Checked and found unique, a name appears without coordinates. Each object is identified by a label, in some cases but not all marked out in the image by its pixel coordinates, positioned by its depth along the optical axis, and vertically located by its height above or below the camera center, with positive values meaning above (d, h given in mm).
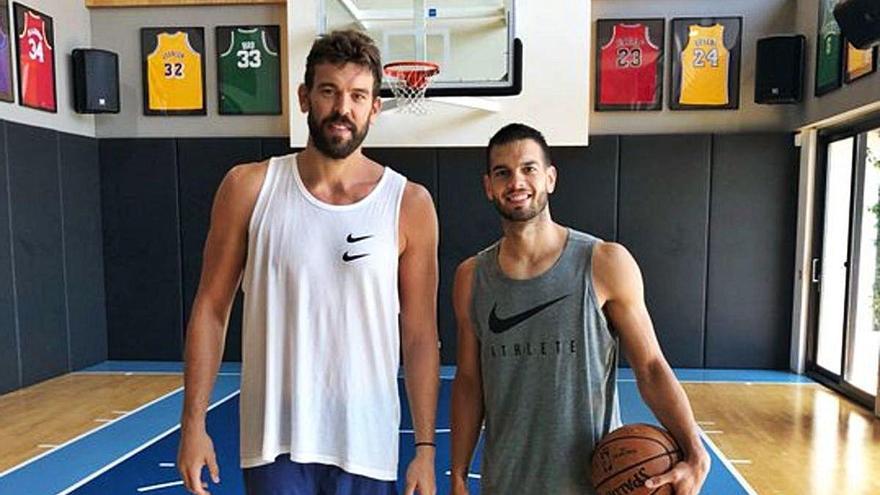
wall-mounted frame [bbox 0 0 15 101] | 5375 +1086
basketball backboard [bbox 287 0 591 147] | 5664 +1148
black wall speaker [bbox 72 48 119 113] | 6172 +1027
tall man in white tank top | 1519 -260
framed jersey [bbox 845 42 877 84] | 4664 +934
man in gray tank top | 1551 -370
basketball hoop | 5408 +922
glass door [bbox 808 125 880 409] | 5188 -680
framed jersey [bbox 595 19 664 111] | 6164 +1185
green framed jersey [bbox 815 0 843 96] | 5273 +1131
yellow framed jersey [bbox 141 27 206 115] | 6496 +1183
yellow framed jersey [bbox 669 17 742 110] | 6113 +1199
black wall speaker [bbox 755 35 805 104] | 5797 +1066
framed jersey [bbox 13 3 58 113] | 5621 +1157
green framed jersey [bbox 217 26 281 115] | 6414 +1168
